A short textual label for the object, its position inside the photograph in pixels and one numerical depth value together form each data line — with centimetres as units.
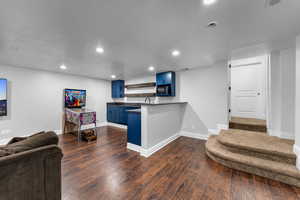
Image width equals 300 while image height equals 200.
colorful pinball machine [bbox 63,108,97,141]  351
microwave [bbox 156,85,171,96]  421
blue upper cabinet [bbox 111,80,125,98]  580
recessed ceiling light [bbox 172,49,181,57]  254
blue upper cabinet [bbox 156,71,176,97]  417
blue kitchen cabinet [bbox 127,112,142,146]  283
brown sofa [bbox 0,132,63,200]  94
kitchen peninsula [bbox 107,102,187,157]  266
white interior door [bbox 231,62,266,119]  379
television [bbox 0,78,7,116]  322
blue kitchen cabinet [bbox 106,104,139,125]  499
